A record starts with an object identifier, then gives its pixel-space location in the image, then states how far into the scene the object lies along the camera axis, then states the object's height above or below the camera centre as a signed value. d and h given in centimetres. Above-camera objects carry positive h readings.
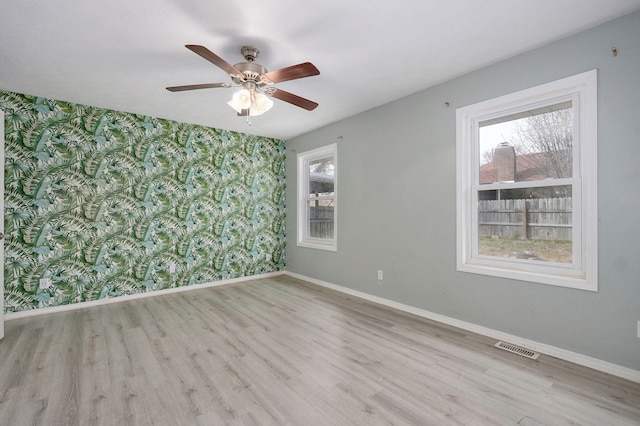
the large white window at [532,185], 225 +24
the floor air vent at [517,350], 237 -116
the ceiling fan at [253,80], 207 +103
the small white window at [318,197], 464 +26
